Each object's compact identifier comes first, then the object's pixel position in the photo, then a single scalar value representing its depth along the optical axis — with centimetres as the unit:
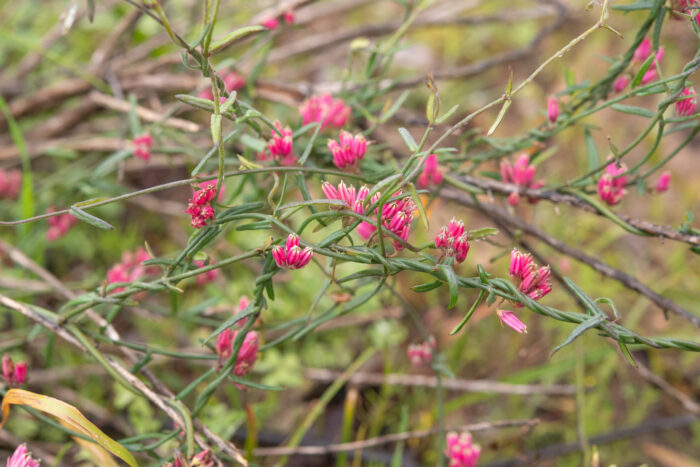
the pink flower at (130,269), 79
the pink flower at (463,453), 75
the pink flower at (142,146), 79
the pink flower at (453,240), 67
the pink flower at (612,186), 72
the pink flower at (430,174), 75
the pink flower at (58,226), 85
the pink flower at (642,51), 73
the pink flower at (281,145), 71
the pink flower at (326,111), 76
